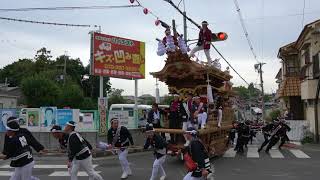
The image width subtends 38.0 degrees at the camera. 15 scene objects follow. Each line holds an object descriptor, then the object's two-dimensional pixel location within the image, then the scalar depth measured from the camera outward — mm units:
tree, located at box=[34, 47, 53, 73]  75625
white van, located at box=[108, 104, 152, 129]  22625
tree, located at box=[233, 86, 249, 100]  115812
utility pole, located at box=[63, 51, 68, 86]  67150
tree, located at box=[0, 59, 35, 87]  75062
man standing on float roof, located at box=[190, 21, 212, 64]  18375
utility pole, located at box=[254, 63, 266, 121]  57219
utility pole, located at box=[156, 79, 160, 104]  19491
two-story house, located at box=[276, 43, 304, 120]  36094
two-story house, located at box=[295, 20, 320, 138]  26503
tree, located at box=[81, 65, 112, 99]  77738
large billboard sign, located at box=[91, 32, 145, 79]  22906
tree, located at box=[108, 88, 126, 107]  77562
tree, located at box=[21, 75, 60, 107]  59281
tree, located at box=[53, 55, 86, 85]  77250
